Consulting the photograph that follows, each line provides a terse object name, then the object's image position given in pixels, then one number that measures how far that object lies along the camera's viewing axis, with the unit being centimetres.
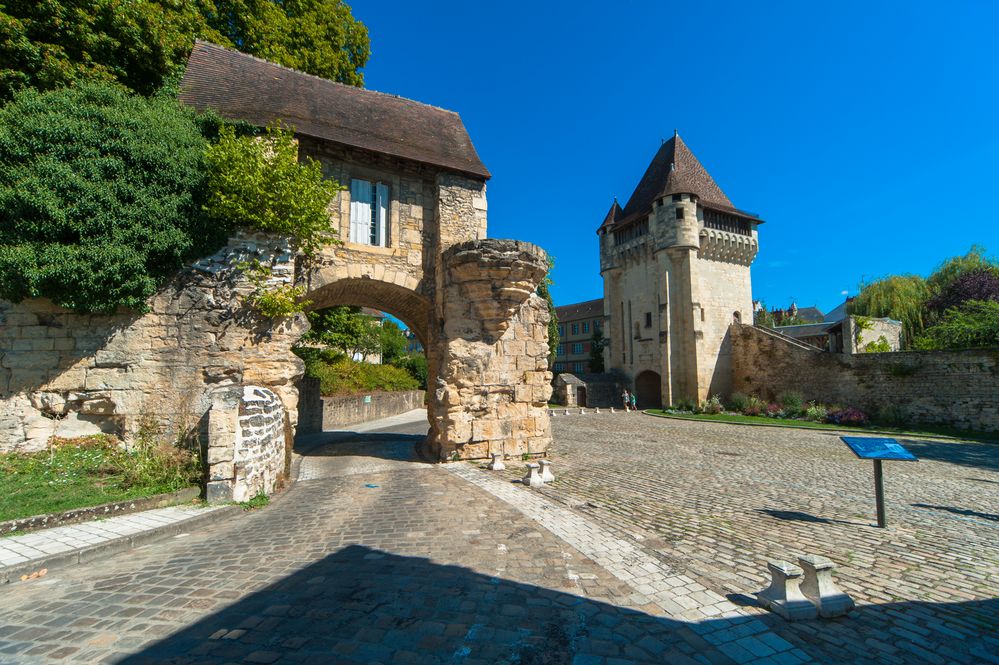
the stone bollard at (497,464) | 864
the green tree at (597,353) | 4231
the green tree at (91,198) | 605
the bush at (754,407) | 2341
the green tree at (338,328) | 1730
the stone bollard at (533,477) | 737
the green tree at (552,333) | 3239
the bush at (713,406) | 2516
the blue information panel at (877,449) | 518
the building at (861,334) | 2314
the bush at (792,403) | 2169
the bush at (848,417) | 1873
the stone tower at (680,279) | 2725
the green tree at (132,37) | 853
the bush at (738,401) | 2470
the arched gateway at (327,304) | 687
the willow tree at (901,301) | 2500
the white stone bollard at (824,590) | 319
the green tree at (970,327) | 1736
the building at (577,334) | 5350
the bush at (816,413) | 2020
